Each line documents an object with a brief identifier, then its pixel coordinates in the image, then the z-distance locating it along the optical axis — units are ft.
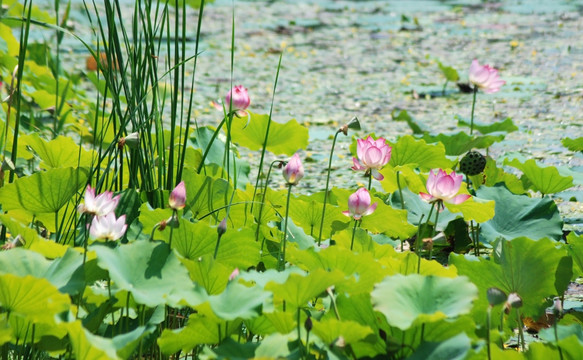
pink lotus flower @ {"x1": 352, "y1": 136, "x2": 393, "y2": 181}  32.96
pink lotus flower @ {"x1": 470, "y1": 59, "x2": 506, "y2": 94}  38.23
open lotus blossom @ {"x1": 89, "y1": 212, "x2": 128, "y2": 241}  30.84
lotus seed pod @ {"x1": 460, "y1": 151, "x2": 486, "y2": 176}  36.69
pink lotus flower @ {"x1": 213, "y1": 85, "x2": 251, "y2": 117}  34.23
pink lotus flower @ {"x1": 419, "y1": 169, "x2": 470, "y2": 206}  31.22
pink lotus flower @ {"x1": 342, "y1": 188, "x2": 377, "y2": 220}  32.12
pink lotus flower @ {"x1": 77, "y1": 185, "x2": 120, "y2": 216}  30.51
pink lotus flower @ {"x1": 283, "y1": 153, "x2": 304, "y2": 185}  31.47
